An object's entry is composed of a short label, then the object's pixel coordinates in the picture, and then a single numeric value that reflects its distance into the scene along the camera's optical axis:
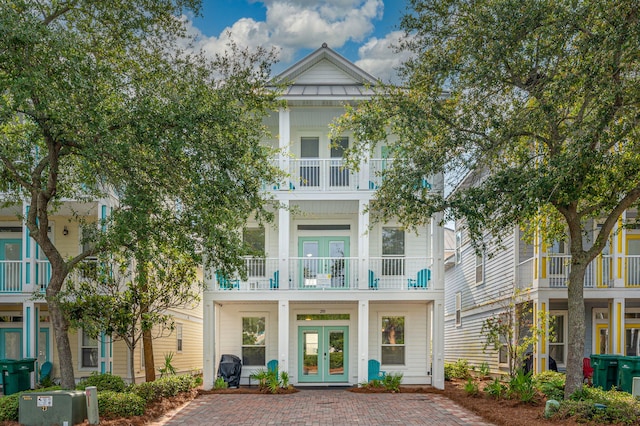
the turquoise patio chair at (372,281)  19.44
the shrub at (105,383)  14.68
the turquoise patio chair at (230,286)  16.86
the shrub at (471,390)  16.36
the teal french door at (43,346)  19.91
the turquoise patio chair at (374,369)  19.59
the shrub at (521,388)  14.16
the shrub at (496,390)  15.29
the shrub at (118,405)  12.65
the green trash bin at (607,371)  16.28
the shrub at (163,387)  14.70
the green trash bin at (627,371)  15.53
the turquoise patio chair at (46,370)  18.92
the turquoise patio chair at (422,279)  19.36
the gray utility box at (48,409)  11.59
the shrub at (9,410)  12.05
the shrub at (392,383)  18.01
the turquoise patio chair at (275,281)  19.39
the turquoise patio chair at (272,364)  19.73
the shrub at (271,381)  17.66
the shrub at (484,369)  20.27
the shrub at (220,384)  18.34
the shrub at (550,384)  13.98
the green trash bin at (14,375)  16.52
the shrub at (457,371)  21.67
